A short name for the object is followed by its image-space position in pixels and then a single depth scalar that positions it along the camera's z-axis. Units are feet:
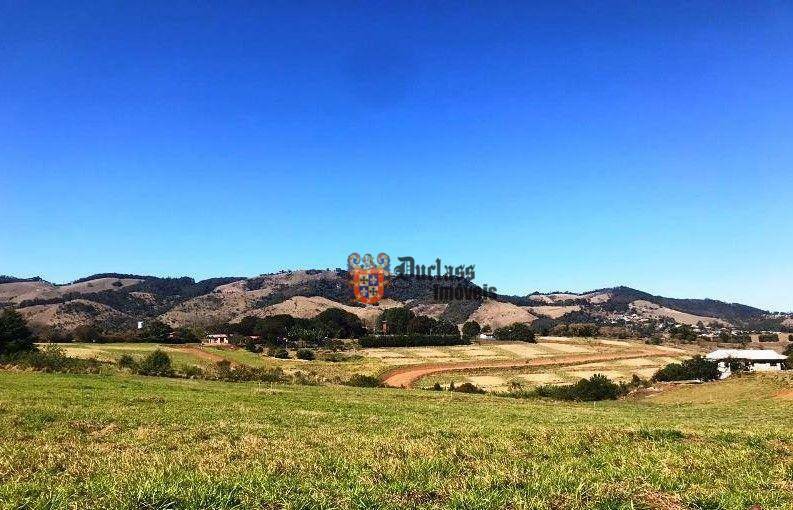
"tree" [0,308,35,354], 200.90
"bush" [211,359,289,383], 171.32
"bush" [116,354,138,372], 186.26
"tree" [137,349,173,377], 172.55
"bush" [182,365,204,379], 169.51
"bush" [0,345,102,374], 157.89
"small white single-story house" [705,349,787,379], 271.69
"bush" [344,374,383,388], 190.07
